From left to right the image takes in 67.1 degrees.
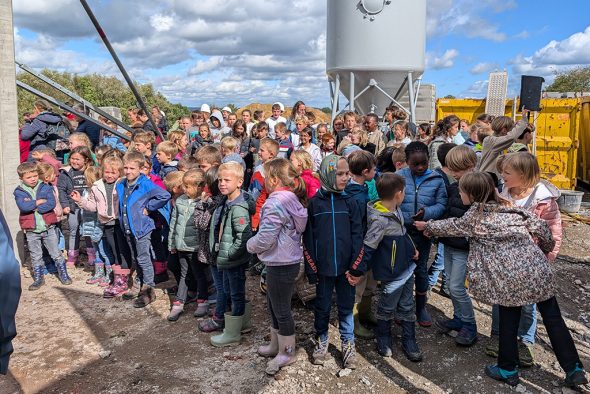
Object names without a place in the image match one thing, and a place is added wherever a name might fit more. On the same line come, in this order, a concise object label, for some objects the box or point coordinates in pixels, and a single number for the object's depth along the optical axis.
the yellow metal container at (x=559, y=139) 9.94
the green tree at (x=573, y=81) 27.77
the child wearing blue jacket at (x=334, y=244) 3.35
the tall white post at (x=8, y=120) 5.49
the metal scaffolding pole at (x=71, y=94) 6.86
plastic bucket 8.37
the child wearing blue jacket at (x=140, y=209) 4.53
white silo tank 9.23
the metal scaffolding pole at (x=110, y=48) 6.24
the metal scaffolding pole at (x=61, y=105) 6.38
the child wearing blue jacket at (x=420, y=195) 3.77
